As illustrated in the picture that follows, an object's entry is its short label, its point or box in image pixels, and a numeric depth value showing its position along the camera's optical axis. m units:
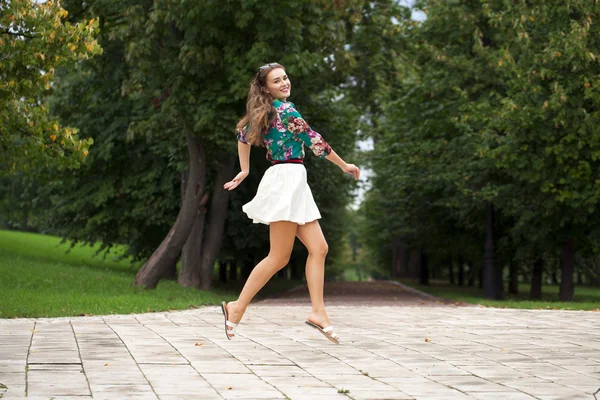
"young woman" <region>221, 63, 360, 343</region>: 8.10
